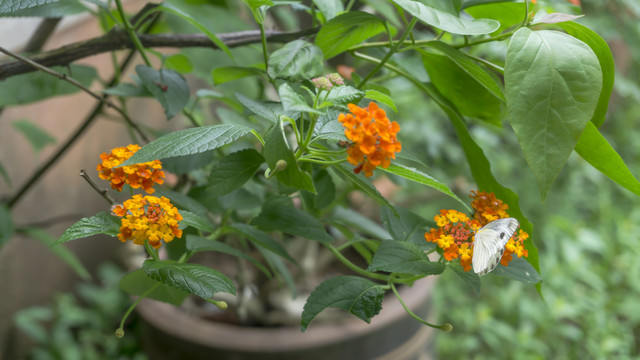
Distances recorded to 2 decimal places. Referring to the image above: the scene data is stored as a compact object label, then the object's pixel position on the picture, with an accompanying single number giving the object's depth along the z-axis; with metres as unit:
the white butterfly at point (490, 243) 0.79
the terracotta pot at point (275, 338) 1.19
